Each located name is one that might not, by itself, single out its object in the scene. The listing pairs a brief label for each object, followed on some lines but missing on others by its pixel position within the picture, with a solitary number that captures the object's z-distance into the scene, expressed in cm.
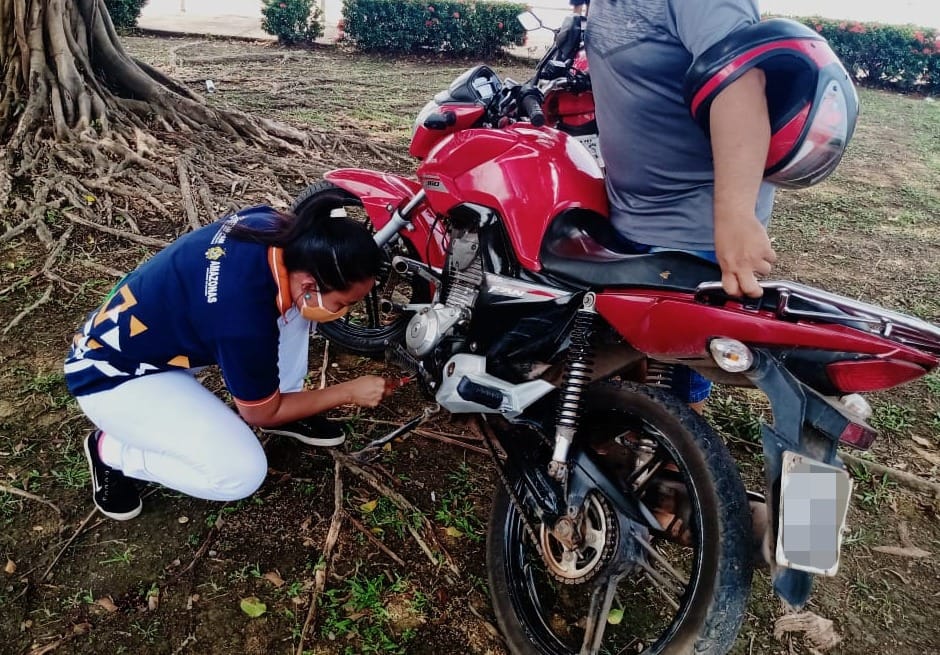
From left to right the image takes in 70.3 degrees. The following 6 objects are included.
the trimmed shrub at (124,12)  1123
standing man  149
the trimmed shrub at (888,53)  1273
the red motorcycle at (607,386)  148
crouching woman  195
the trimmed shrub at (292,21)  1184
